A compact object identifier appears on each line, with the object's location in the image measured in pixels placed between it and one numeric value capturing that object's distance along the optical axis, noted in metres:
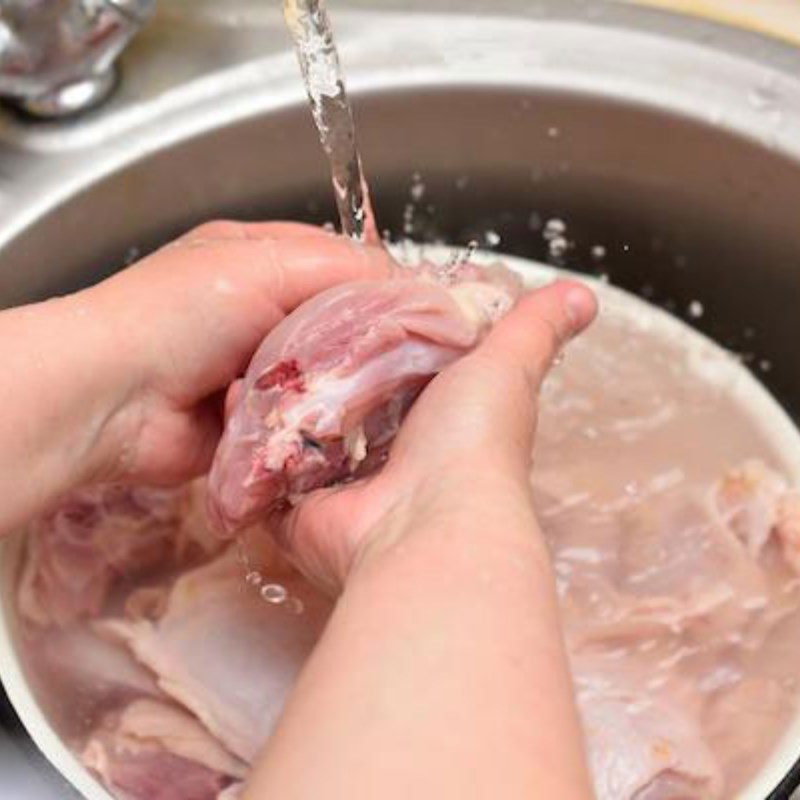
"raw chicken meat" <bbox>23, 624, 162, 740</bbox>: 0.97
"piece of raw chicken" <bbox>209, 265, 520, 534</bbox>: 0.91
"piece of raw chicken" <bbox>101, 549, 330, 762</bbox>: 0.97
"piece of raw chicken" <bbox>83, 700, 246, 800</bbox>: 0.94
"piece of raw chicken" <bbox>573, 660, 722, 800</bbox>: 0.93
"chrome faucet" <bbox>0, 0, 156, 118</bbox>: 1.04
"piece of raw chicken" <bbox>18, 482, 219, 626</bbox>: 1.00
